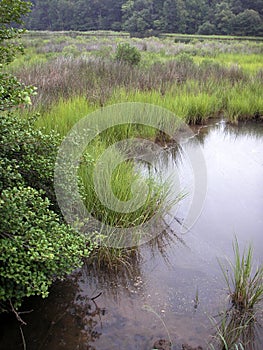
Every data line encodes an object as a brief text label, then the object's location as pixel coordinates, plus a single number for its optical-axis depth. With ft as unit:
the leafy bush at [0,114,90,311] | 5.65
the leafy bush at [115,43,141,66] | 30.32
